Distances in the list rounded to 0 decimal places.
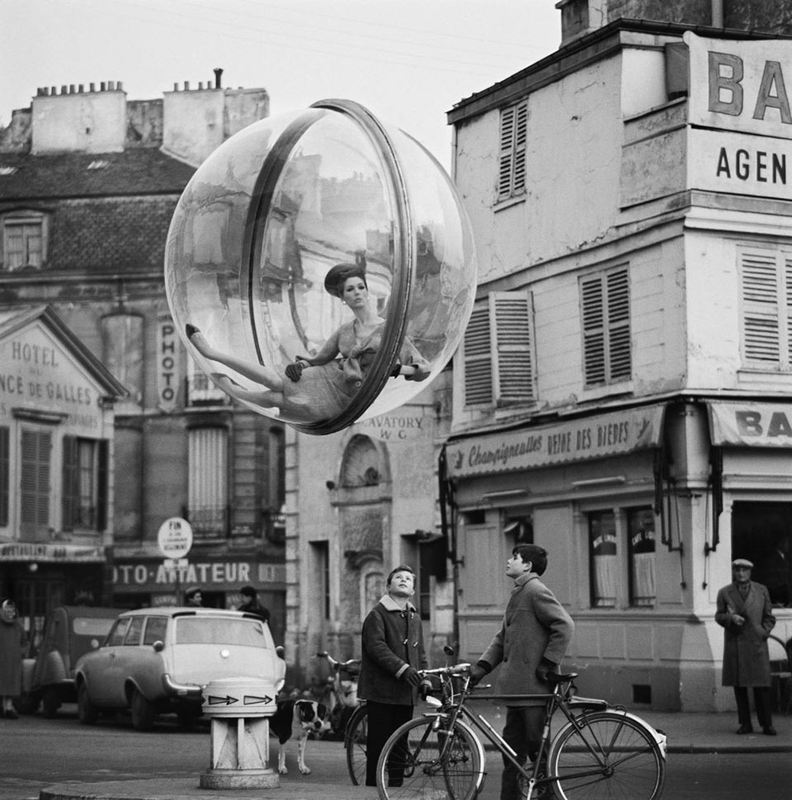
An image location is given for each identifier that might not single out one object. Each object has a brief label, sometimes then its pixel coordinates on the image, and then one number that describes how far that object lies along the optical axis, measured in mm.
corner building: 22812
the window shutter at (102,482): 47750
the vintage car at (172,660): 22625
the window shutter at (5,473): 43406
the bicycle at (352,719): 14047
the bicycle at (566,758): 11141
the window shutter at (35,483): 44406
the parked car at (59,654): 26734
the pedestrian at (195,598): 27938
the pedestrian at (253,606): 23891
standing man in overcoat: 19312
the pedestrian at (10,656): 25141
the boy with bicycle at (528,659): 11266
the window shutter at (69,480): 46000
